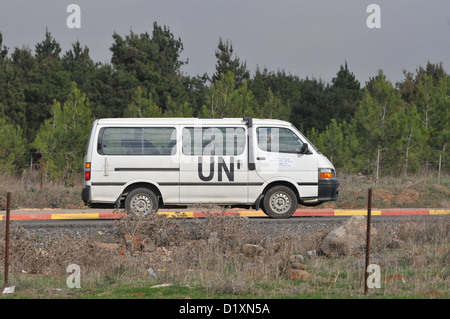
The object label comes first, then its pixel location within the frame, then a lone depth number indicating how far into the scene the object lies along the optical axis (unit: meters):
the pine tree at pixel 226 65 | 48.41
